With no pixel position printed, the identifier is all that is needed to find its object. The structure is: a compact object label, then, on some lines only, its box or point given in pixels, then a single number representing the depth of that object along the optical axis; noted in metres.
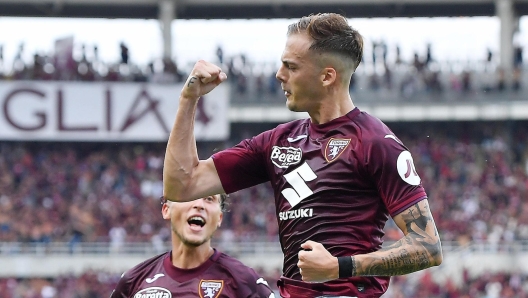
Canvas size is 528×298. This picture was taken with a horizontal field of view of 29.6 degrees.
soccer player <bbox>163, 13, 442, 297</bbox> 3.71
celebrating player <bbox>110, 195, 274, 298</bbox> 5.30
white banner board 28.72
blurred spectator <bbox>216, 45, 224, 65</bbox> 30.02
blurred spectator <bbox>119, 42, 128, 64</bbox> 29.86
